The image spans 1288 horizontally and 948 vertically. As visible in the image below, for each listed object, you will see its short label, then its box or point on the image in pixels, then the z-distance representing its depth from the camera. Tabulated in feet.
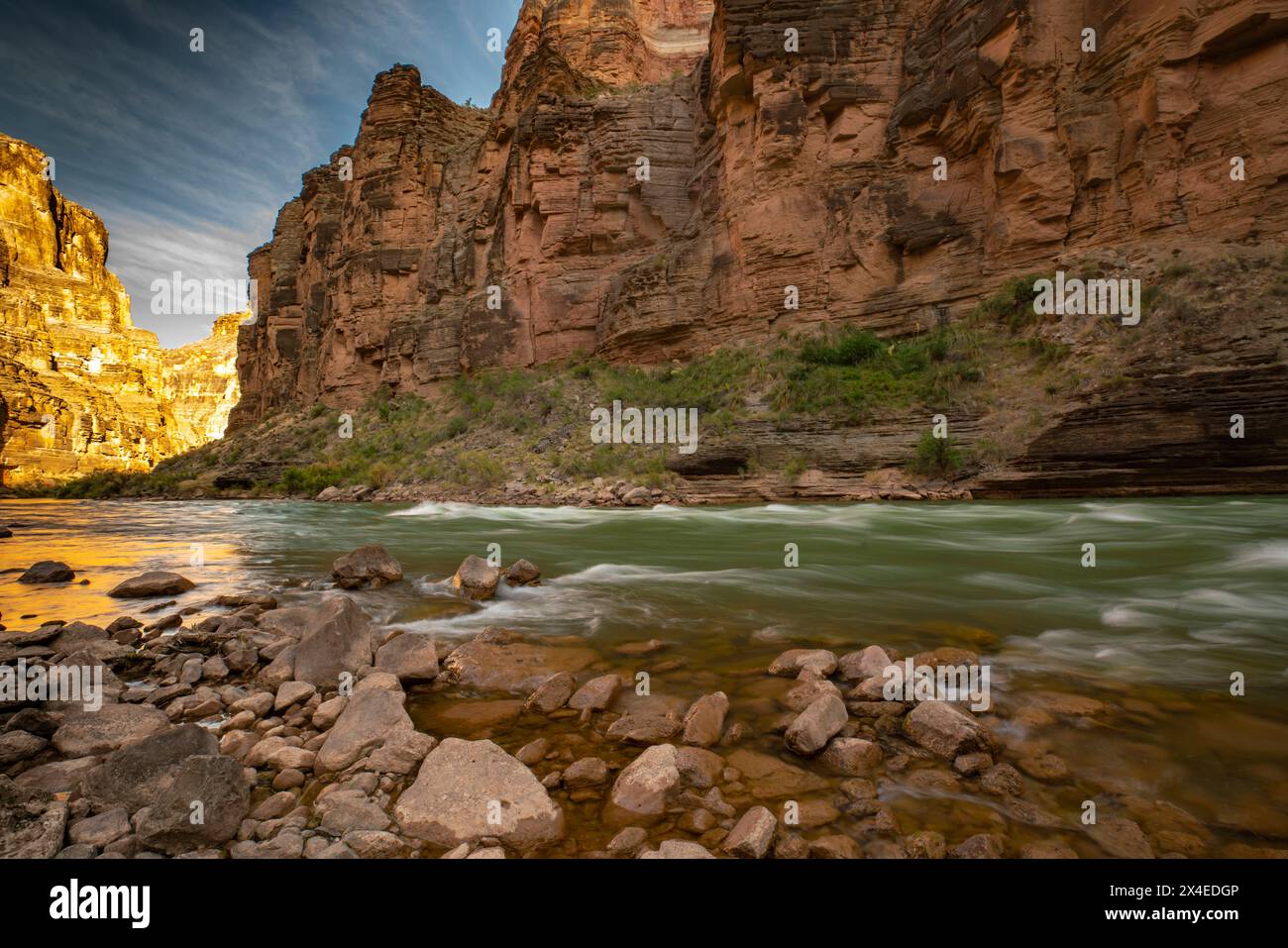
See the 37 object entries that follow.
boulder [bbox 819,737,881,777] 8.79
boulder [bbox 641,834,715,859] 6.59
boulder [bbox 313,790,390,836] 7.42
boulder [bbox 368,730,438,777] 8.80
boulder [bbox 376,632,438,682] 12.56
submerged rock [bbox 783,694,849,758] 9.20
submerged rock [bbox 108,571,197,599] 20.30
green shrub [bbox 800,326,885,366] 78.07
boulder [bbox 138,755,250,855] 6.86
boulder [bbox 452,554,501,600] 19.95
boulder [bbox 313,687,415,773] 9.04
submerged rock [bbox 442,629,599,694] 12.62
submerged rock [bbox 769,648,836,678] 12.36
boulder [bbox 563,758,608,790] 8.69
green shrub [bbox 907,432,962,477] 58.39
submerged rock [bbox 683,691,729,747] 9.78
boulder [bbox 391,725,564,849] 7.38
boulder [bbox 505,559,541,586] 22.21
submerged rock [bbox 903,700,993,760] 9.07
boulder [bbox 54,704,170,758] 9.21
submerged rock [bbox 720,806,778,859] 6.81
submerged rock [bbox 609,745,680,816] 7.95
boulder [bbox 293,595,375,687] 12.26
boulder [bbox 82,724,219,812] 7.45
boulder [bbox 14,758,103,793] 8.02
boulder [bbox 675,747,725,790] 8.53
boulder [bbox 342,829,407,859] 6.88
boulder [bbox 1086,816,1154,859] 6.93
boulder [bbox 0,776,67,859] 6.37
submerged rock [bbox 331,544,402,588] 22.07
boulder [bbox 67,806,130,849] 6.79
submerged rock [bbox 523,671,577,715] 11.25
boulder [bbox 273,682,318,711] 11.01
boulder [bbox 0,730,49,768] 8.70
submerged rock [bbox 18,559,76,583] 23.09
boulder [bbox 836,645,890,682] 11.90
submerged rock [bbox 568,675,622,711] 11.23
